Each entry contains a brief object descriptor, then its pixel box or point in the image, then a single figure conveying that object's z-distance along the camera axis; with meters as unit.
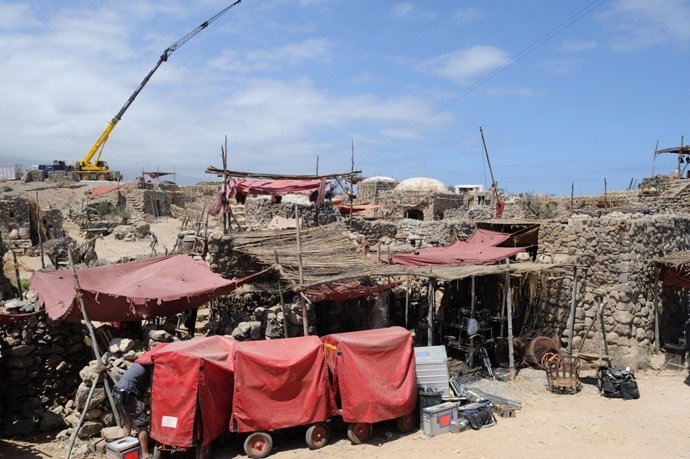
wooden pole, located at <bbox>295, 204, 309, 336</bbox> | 8.17
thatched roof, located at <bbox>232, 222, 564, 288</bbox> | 9.16
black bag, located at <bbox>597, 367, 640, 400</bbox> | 8.70
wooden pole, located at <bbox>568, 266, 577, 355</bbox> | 10.29
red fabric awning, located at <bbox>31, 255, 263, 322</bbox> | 7.72
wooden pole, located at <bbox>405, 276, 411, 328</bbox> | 11.41
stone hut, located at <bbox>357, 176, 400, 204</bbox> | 33.28
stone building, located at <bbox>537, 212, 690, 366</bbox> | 10.63
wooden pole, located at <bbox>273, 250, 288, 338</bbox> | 8.66
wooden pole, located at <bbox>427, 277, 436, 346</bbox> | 9.23
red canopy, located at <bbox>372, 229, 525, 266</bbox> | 11.49
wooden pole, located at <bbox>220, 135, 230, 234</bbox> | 12.13
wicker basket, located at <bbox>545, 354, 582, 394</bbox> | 8.96
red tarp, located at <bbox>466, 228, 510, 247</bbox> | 13.35
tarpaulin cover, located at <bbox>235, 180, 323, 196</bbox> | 14.04
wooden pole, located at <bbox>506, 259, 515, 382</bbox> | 9.48
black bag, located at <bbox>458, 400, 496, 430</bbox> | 7.50
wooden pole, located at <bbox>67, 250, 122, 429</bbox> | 6.98
